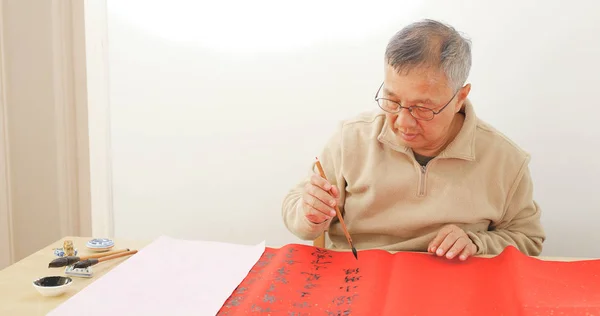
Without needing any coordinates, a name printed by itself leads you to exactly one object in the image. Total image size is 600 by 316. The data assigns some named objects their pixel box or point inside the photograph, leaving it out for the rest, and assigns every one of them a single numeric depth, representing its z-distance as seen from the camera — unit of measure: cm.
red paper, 137
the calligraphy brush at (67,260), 158
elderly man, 175
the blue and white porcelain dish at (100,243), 172
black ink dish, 139
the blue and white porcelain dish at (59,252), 165
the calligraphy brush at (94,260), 155
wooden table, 135
